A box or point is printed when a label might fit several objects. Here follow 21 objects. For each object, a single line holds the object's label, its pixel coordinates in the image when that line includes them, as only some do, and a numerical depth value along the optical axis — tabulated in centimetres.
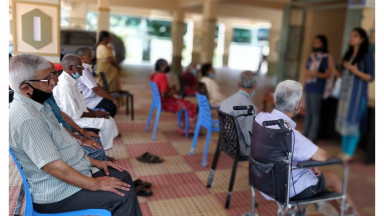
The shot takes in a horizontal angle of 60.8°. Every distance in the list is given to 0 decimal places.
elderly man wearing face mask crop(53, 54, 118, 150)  232
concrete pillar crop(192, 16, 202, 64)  1086
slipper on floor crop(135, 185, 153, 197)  273
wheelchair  183
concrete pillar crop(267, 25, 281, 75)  1515
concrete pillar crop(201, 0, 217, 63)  976
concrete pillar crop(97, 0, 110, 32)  268
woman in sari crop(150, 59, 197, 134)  434
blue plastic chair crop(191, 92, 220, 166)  351
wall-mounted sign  213
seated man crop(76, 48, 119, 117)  262
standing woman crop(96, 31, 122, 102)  311
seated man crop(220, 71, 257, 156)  247
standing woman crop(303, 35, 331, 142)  426
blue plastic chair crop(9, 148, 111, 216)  159
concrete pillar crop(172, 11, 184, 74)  1061
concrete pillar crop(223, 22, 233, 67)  1919
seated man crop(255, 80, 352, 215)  190
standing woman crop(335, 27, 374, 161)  374
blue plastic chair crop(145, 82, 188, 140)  423
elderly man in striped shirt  151
